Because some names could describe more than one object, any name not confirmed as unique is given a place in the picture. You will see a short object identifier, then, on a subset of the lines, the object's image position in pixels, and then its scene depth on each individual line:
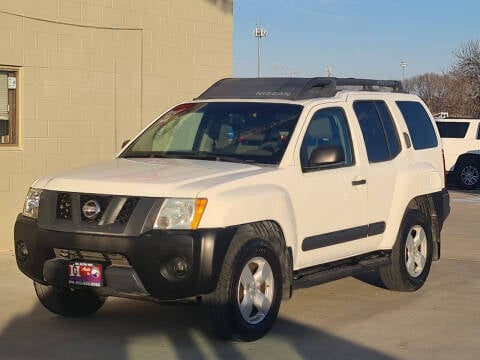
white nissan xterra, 6.30
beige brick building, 11.00
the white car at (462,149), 22.94
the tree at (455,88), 47.91
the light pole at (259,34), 48.19
